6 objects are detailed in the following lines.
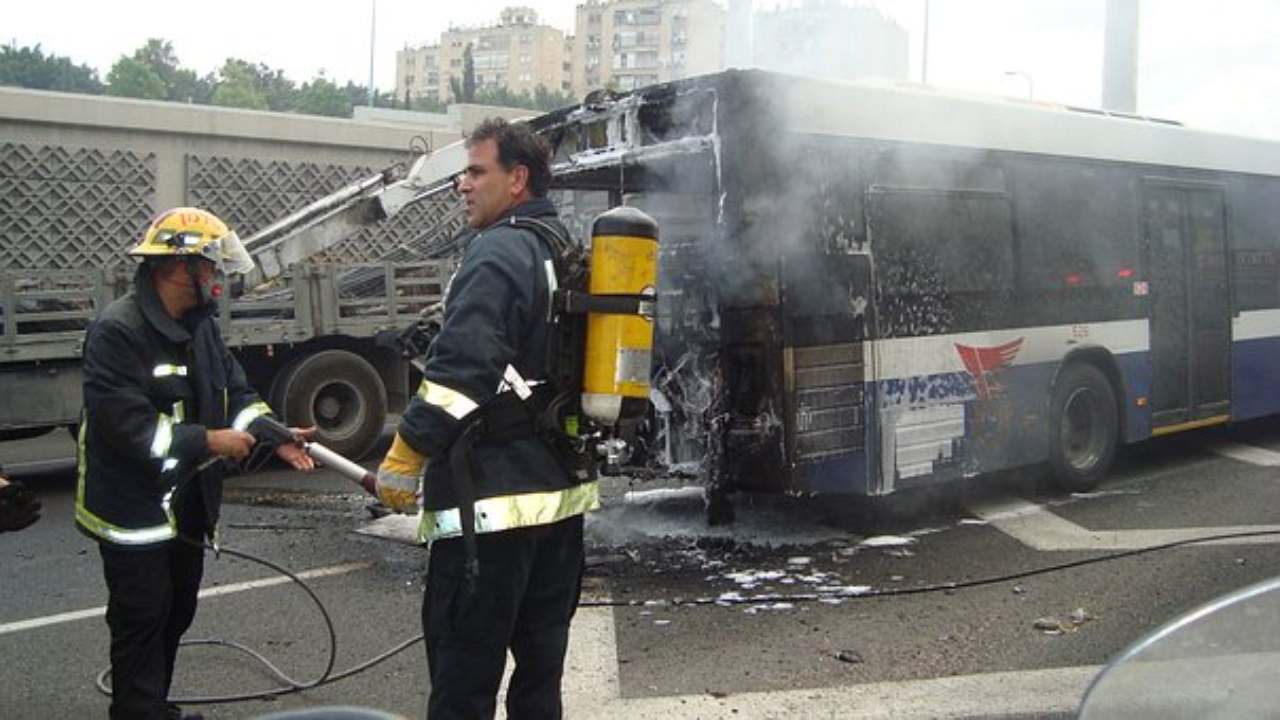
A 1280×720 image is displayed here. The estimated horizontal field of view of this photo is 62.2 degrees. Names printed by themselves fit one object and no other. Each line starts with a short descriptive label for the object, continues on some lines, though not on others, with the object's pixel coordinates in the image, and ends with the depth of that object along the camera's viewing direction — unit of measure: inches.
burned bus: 236.1
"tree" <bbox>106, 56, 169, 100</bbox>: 2834.6
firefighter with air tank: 110.3
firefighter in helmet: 131.6
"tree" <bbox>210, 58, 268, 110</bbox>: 2687.0
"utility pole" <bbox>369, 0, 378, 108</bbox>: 1488.7
